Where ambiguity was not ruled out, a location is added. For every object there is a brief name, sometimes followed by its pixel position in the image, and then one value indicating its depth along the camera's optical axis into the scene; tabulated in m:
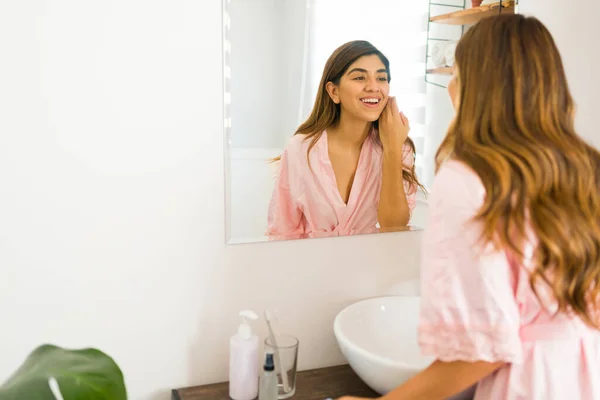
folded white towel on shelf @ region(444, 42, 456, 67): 1.52
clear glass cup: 1.39
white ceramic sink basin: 1.50
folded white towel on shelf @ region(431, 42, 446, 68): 1.54
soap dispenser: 1.35
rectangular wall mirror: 1.35
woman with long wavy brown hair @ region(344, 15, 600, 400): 0.98
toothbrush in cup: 1.39
